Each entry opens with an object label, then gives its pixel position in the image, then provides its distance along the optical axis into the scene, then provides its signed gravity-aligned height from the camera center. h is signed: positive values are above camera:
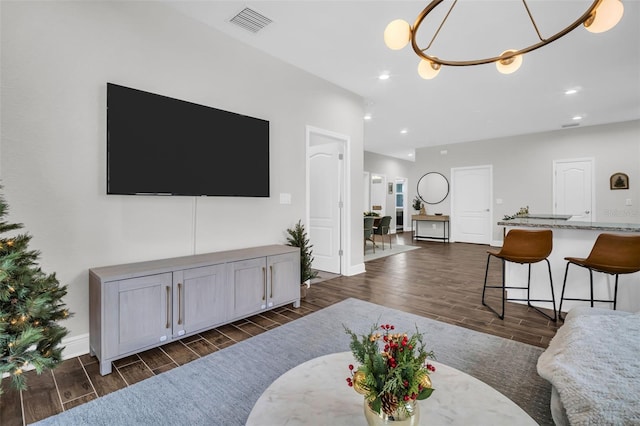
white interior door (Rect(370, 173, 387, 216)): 10.70 +0.59
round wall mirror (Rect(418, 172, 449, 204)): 9.05 +0.70
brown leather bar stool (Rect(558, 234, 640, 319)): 2.57 -0.39
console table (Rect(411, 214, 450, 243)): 8.84 -0.28
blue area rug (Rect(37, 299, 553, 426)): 1.68 -1.12
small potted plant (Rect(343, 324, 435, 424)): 0.96 -0.55
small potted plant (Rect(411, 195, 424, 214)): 9.47 +0.21
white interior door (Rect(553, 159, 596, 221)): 6.93 +0.52
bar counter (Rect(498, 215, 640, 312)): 2.92 -0.67
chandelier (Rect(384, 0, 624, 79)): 1.64 +1.11
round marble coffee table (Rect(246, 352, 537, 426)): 1.09 -0.75
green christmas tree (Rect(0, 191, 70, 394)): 1.41 -0.52
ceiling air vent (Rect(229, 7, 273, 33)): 2.85 +1.86
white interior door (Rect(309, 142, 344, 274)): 4.79 +0.12
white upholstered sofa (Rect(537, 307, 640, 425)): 1.10 -0.69
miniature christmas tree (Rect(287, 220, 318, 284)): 3.76 -0.47
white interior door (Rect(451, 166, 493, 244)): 8.26 +0.19
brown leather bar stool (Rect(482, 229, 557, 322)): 2.99 -0.36
